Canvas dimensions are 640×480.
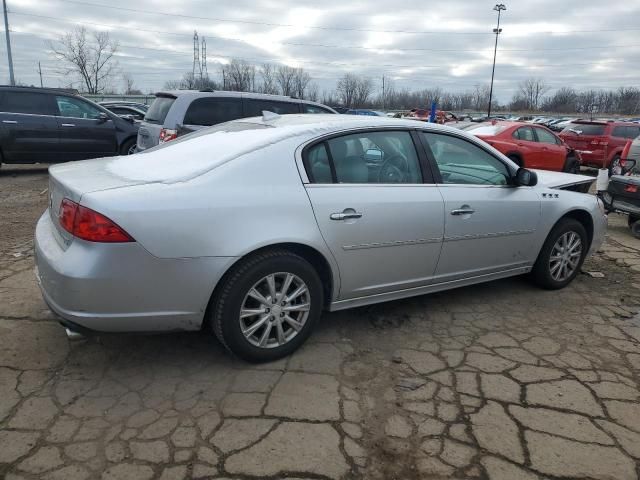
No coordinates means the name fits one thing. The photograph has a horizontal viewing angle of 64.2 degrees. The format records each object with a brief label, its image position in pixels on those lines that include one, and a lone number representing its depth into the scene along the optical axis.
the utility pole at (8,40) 29.16
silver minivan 8.19
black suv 9.80
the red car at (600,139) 14.54
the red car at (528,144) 11.58
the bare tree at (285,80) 70.69
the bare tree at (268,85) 66.56
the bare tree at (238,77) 65.62
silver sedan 2.69
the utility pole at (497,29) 49.83
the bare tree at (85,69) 52.00
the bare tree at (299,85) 68.30
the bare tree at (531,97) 99.75
